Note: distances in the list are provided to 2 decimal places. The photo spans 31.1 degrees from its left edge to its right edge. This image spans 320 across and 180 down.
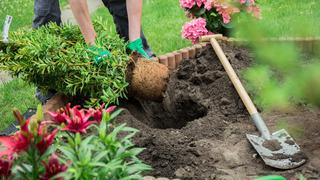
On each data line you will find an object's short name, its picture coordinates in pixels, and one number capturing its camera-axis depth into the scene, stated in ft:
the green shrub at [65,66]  11.03
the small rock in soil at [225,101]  11.50
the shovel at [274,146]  9.26
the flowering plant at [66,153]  5.92
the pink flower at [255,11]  11.66
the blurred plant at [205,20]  15.64
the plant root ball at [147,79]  11.85
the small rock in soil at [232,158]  9.39
